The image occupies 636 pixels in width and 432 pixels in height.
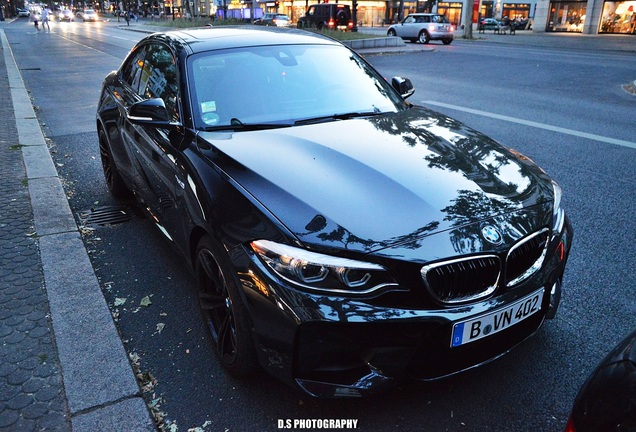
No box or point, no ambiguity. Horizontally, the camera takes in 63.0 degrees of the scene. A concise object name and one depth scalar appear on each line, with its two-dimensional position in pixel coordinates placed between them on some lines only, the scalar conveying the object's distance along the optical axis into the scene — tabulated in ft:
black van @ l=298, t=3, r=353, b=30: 108.17
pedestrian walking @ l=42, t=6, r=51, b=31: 140.99
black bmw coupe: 6.93
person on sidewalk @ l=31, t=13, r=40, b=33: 147.08
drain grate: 15.94
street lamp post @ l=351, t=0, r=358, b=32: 92.63
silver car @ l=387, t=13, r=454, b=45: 96.73
